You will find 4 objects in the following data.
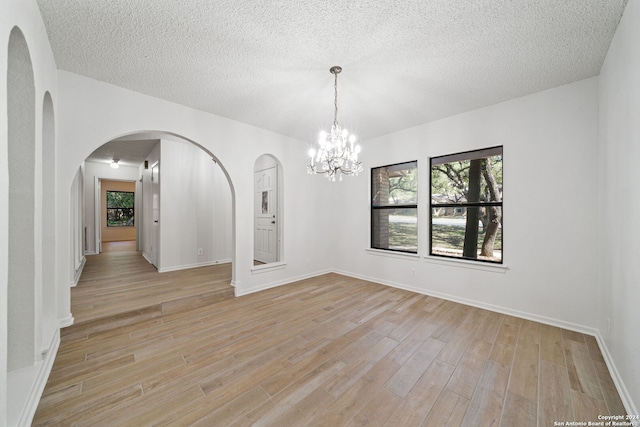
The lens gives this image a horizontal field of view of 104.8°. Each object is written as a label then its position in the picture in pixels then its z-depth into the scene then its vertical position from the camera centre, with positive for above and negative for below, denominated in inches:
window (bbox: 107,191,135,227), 378.3 +5.7
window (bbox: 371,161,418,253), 163.3 +3.9
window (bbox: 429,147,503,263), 130.2 +4.2
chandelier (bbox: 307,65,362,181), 104.4 +26.1
